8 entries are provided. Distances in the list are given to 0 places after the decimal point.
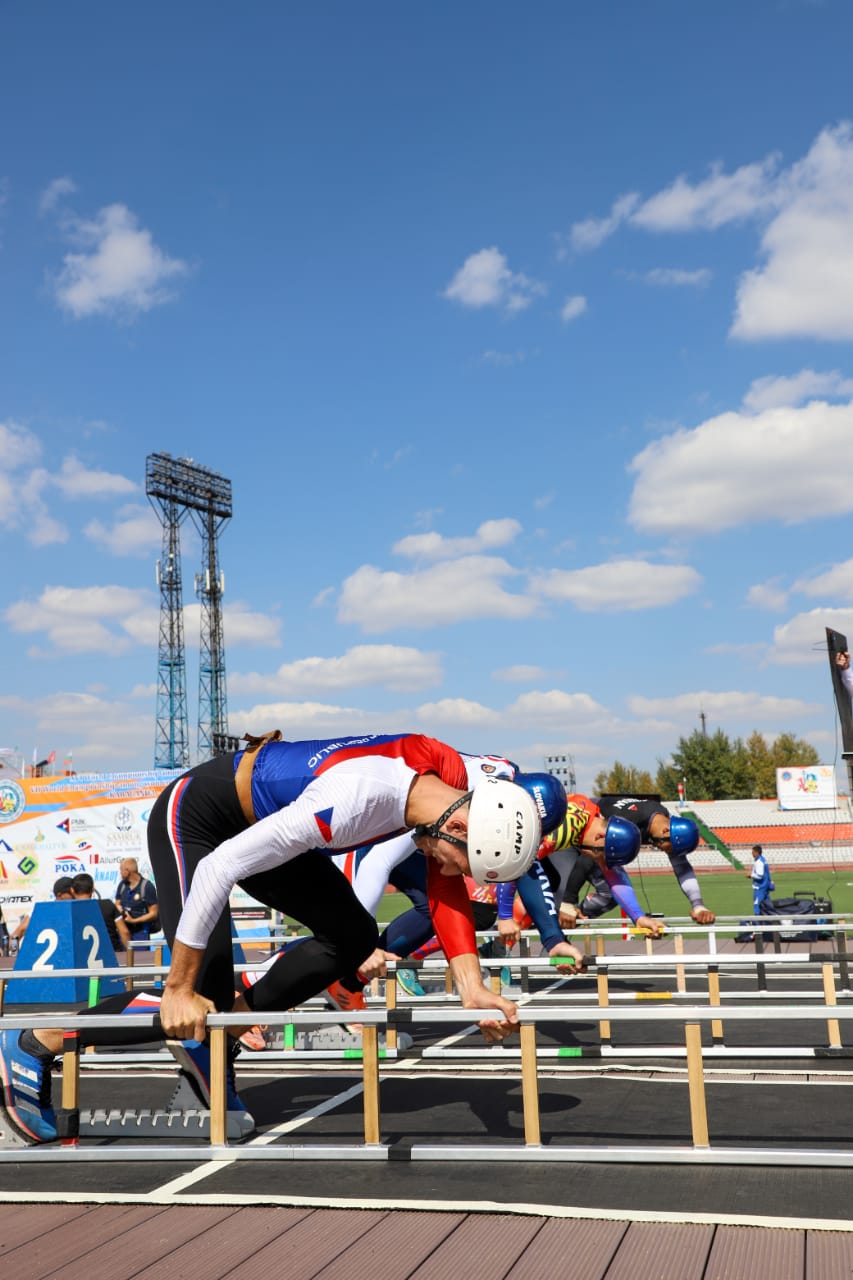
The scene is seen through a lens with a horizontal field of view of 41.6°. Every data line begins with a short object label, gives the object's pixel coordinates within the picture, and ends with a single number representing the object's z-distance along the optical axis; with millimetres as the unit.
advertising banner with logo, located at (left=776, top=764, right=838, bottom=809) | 75688
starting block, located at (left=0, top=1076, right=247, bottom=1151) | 5102
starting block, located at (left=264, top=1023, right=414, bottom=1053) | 8289
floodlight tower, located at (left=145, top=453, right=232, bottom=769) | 72125
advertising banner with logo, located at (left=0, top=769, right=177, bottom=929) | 27266
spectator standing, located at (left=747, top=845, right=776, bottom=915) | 22844
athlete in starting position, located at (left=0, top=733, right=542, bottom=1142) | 4434
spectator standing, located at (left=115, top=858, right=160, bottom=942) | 17500
